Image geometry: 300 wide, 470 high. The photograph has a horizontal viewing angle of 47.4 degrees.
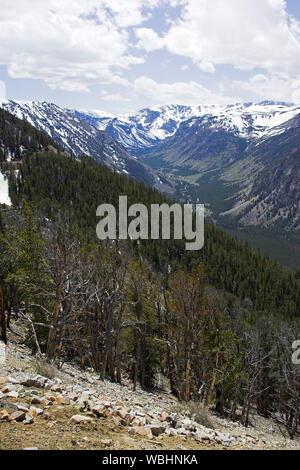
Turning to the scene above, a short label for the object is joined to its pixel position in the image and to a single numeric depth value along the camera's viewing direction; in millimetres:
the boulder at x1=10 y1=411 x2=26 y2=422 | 9352
